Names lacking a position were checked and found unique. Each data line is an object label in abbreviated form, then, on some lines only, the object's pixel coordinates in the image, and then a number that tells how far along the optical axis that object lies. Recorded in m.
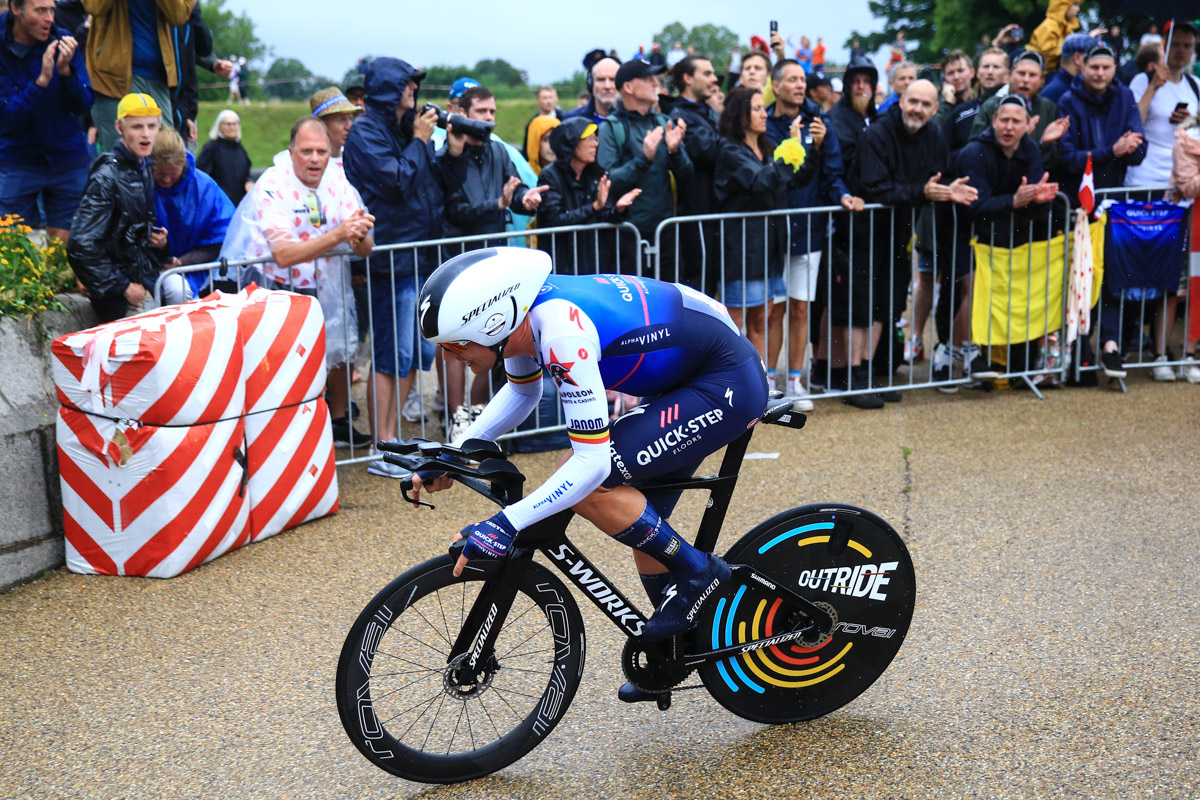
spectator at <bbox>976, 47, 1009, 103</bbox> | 9.73
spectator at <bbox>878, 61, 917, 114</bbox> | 10.38
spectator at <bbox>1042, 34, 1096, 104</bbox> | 9.72
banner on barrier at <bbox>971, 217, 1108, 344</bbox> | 8.52
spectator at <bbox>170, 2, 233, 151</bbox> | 7.96
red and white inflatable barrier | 5.32
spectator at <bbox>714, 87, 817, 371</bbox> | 8.00
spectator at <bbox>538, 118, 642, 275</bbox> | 7.70
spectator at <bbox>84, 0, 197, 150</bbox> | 7.35
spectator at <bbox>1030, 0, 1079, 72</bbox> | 11.68
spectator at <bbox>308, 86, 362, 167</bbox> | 8.05
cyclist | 3.25
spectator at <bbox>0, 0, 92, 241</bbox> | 7.61
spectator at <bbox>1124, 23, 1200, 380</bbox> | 9.05
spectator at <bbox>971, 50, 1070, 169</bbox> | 8.77
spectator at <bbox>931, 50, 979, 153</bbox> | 9.62
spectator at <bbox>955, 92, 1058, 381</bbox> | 8.28
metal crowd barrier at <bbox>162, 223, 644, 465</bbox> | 7.01
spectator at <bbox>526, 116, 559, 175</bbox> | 10.09
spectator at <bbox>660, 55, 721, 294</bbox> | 8.06
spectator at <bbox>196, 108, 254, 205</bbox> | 12.51
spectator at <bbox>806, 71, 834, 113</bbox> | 9.77
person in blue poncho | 6.68
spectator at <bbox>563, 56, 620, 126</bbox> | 9.16
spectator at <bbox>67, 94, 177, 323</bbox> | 6.02
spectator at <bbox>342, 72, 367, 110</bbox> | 10.65
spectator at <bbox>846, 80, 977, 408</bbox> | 8.32
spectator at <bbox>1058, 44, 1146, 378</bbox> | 8.90
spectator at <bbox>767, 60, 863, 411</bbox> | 8.25
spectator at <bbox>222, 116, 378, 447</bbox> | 6.70
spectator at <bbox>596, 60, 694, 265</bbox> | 7.83
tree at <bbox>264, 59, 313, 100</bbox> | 45.09
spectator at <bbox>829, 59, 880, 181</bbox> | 8.91
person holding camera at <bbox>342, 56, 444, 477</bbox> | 7.27
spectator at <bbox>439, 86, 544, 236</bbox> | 7.63
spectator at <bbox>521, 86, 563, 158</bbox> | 13.61
